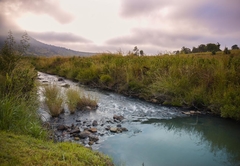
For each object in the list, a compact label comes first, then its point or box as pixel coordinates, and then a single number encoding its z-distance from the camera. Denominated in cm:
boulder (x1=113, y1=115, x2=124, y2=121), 740
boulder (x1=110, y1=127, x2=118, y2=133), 616
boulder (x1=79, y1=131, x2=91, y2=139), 553
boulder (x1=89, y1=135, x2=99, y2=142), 540
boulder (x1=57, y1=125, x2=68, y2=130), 601
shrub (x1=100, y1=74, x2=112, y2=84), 1334
